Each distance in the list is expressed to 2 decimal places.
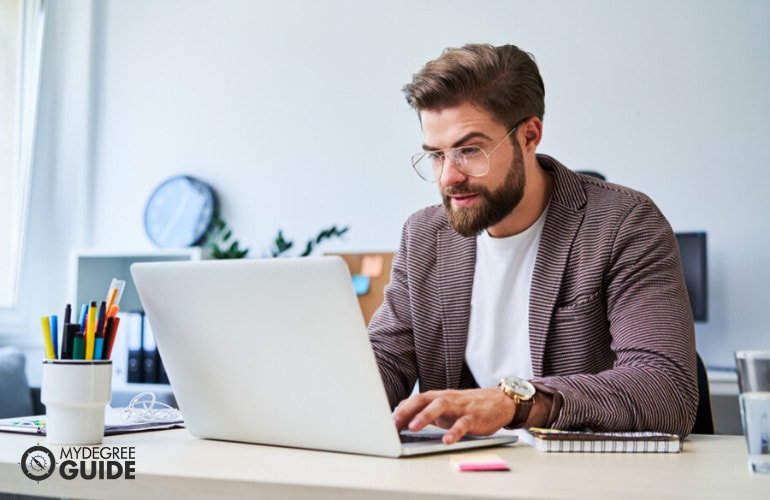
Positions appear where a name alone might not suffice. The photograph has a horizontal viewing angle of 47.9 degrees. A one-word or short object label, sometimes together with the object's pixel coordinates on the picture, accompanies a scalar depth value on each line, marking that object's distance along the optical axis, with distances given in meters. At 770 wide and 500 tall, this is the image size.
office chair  1.44
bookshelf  3.55
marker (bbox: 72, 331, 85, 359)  1.02
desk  0.76
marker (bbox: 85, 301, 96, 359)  1.03
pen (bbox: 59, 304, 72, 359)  1.02
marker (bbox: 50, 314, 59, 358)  1.03
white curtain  4.16
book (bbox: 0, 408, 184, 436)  1.12
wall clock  4.01
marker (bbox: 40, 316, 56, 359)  1.01
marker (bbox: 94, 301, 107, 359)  1.03
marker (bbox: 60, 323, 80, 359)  1.02
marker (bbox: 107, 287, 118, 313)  1.06
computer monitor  3.23
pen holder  1.01
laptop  0.93
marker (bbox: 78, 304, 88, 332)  1.04
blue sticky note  3.45
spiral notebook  1.02
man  1.37
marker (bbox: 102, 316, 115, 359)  1.04
